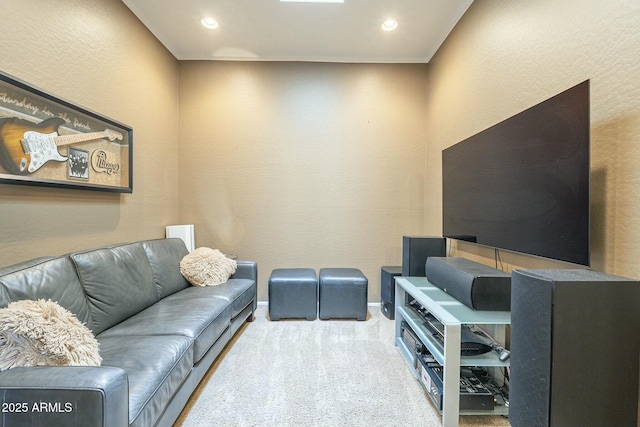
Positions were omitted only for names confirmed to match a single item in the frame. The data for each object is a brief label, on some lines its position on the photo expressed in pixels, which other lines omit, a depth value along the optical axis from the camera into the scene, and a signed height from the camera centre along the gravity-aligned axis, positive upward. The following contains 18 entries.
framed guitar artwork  1.50 +0.42
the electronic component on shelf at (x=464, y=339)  1.63 -0.85
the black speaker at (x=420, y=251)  2.56 -0.41
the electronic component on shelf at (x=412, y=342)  1.92 -1.01
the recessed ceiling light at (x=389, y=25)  2.67 +1.86
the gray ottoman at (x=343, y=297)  2.87 -0.95
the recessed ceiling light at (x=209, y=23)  2.67 +1.86
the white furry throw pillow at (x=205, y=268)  2.58 -0.60
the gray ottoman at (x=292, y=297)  2.86 -0.96
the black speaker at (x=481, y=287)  1.57 -0.47
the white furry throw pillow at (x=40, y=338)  1.00 -0.52
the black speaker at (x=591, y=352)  0.94 -0.50
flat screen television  1.21 +0.16
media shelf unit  1.46 -0.81
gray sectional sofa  0.86 -0.68
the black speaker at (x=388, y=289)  2.92 -0.90
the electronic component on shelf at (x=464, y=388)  1.53 -1.06
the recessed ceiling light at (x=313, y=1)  2.41 +1.85
